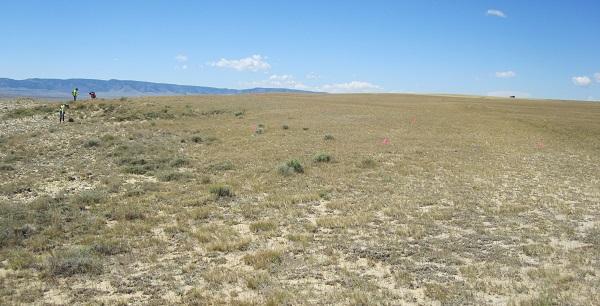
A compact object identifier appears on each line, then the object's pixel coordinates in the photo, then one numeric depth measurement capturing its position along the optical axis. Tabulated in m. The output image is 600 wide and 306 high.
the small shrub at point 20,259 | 10.73
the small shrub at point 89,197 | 16.46
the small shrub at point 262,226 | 13.57
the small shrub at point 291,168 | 21.11
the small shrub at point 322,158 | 24.34
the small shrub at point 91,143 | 30.28
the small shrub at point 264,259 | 10.81
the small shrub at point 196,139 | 33.17
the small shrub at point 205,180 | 19.83
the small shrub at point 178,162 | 23.98
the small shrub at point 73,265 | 10.34
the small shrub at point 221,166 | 22.85
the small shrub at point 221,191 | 17.59
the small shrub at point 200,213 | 14.75
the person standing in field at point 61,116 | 45.19
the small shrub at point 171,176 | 20.66
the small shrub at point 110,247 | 11.67
